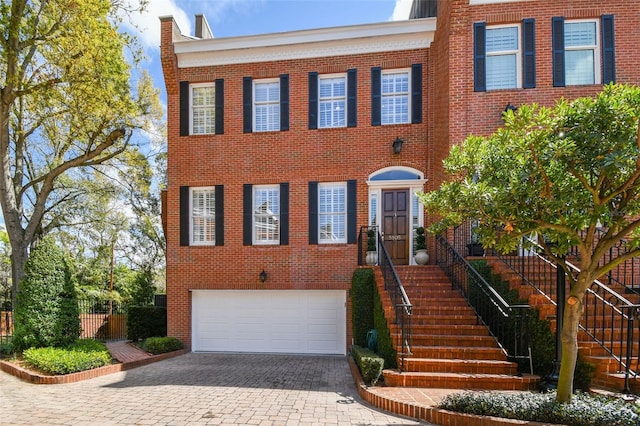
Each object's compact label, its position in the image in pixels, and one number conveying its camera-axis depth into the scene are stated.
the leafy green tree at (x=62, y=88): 9.98
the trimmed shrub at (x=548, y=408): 4.30
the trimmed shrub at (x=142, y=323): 11.25
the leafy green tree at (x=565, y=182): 4.00
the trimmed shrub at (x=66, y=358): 7.47
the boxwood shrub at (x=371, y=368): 6.17
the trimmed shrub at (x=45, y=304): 8.59
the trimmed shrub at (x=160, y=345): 9.59
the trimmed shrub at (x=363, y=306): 8.66
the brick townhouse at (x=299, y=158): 10.12
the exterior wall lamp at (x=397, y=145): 10.05
